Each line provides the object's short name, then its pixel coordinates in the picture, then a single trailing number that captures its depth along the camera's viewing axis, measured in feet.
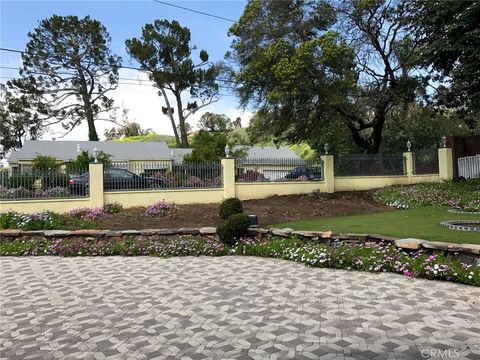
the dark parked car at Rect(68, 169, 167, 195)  44.65
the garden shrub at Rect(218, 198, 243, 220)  36.68
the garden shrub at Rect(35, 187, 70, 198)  43.53
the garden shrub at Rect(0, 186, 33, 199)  42.16
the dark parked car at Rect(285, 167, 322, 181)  55.57
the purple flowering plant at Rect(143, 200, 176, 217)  42.06
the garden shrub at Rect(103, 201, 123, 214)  43.96
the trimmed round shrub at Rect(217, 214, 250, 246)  29.12
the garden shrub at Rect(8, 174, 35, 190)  42.65
